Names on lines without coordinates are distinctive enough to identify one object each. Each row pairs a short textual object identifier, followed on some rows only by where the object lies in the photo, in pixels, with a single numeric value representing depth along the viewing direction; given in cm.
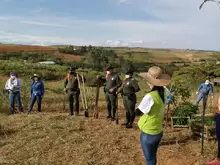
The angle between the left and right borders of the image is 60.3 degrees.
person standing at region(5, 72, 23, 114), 626
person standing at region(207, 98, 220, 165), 318
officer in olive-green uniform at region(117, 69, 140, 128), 473
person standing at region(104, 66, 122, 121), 527
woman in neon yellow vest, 236
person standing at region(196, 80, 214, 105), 672
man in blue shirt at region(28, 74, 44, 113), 642
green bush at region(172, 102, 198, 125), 472
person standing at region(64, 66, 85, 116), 573
